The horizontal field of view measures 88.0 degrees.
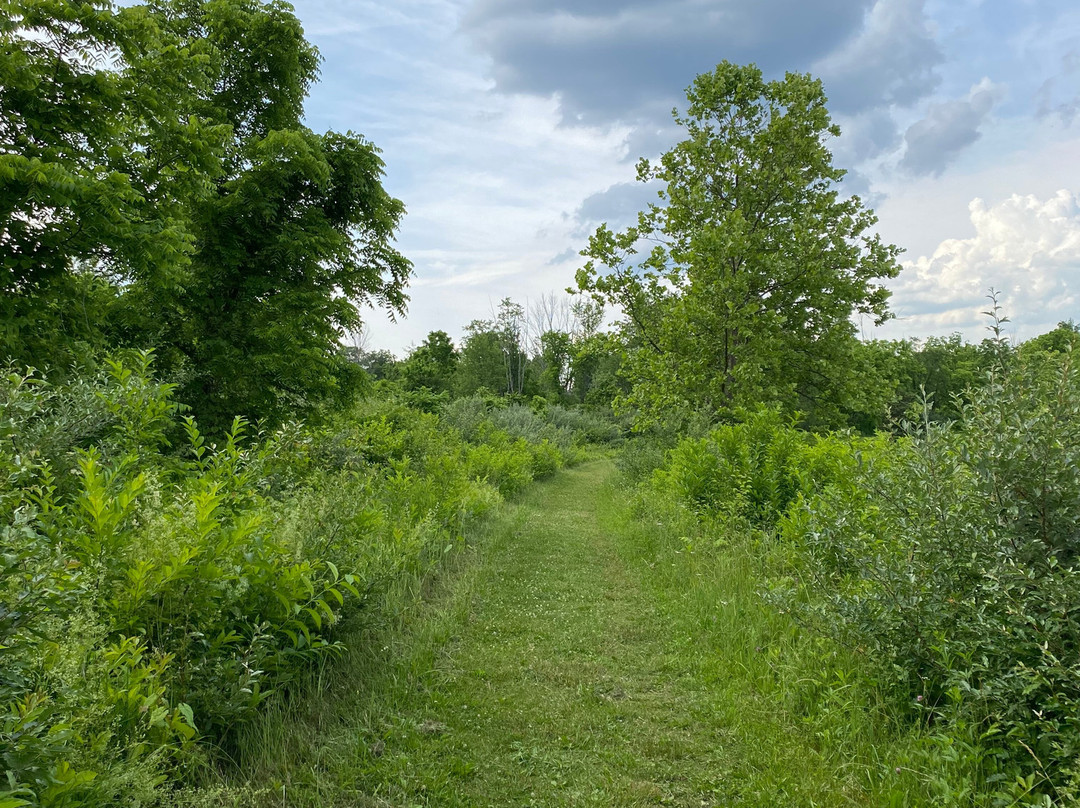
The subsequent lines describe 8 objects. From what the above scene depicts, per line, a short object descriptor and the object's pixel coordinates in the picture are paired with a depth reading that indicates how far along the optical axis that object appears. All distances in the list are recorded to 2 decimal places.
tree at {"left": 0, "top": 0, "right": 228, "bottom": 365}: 5.93
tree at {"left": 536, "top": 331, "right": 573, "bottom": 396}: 60.44
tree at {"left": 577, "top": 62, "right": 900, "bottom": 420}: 12.66
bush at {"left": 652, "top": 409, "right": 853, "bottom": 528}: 7.75
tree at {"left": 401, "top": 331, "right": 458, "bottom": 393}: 46.47
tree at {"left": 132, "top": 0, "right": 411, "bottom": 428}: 9.62
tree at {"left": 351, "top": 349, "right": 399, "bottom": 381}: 69.81
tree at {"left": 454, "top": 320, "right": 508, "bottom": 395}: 58.25
